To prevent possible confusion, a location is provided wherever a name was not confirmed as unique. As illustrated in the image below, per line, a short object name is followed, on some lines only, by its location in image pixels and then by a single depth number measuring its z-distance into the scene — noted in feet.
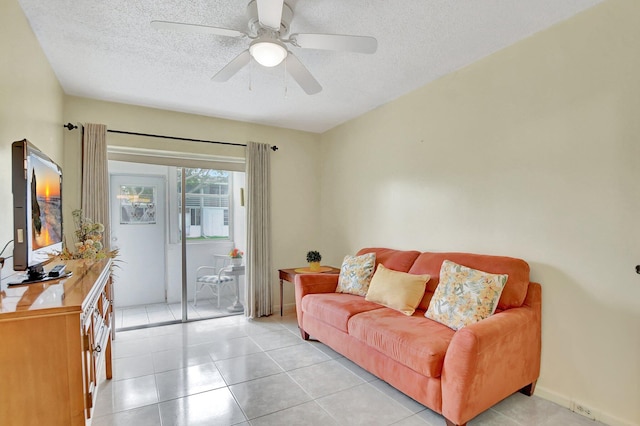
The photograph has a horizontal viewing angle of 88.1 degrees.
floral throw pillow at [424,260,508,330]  7.34
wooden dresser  4.00
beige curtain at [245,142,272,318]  14.07
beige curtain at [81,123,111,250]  11.28
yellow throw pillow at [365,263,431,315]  9.00
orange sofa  6.23
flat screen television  4.85
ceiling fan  5.92
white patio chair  14.99
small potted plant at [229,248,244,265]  14.88
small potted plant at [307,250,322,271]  13.67
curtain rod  11.05
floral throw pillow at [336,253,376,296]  11.01
